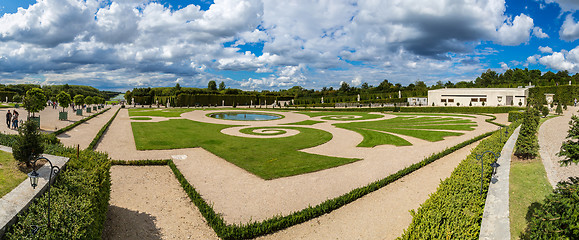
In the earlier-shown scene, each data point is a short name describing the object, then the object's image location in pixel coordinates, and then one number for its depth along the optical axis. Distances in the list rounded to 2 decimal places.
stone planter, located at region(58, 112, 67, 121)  28.83
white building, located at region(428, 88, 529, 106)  56.56
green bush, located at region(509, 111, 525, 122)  27.31
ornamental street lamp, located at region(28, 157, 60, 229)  5.72
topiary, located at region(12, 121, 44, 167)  7.76
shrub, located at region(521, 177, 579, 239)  4.29
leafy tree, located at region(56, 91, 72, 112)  33.13
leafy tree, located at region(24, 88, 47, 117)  22.63
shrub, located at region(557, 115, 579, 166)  4.86
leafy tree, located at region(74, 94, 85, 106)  40.75
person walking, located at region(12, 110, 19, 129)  22.06
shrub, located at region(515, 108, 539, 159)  12.18
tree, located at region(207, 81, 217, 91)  109.57
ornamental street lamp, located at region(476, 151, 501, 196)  7.89
